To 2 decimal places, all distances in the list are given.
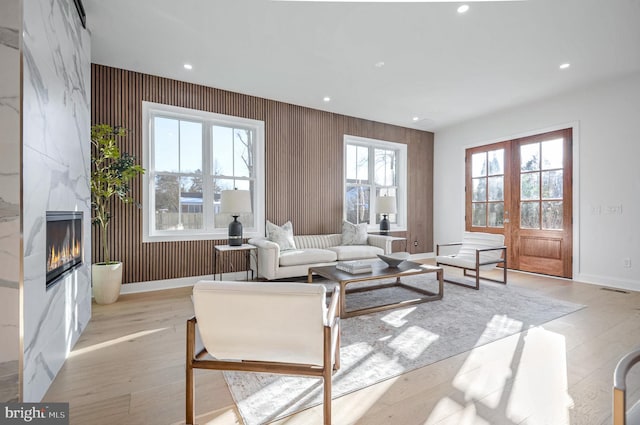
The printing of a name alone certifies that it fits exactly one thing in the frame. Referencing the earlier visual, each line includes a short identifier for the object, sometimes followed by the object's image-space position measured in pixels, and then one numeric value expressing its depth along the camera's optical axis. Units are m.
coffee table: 2.96
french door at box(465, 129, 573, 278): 4.74
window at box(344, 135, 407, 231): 5.93
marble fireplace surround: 1.46
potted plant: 3.35
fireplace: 1.97
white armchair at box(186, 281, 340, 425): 1.35
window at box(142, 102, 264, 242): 4.12
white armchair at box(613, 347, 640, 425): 0.84
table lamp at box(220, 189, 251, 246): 4.02
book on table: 3.17
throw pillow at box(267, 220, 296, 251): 4.49
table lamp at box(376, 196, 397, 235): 5.48
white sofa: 4.02
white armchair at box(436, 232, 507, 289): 4.08
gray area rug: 1.73
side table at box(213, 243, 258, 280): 4.04
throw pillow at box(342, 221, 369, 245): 5.17
